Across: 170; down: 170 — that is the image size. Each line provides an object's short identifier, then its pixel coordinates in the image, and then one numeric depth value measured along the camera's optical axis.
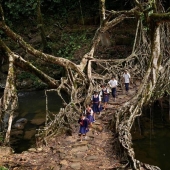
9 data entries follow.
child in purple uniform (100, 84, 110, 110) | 12.82
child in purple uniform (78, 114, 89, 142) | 10.23
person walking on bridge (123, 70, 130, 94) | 14.58
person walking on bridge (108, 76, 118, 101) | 13.49
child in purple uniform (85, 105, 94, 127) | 10.81
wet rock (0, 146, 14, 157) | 9.81
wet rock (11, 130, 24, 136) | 14.04
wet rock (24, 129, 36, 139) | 13.79
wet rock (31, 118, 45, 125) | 15.31
